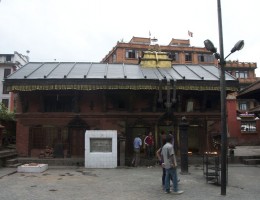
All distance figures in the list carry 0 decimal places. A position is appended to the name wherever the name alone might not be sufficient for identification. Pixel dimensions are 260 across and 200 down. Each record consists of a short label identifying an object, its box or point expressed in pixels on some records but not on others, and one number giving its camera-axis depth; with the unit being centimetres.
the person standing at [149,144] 1978
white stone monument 1802
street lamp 1092
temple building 2078
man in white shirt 1077
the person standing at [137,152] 1862
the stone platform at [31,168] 1602
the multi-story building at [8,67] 5481
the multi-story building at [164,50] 6128
